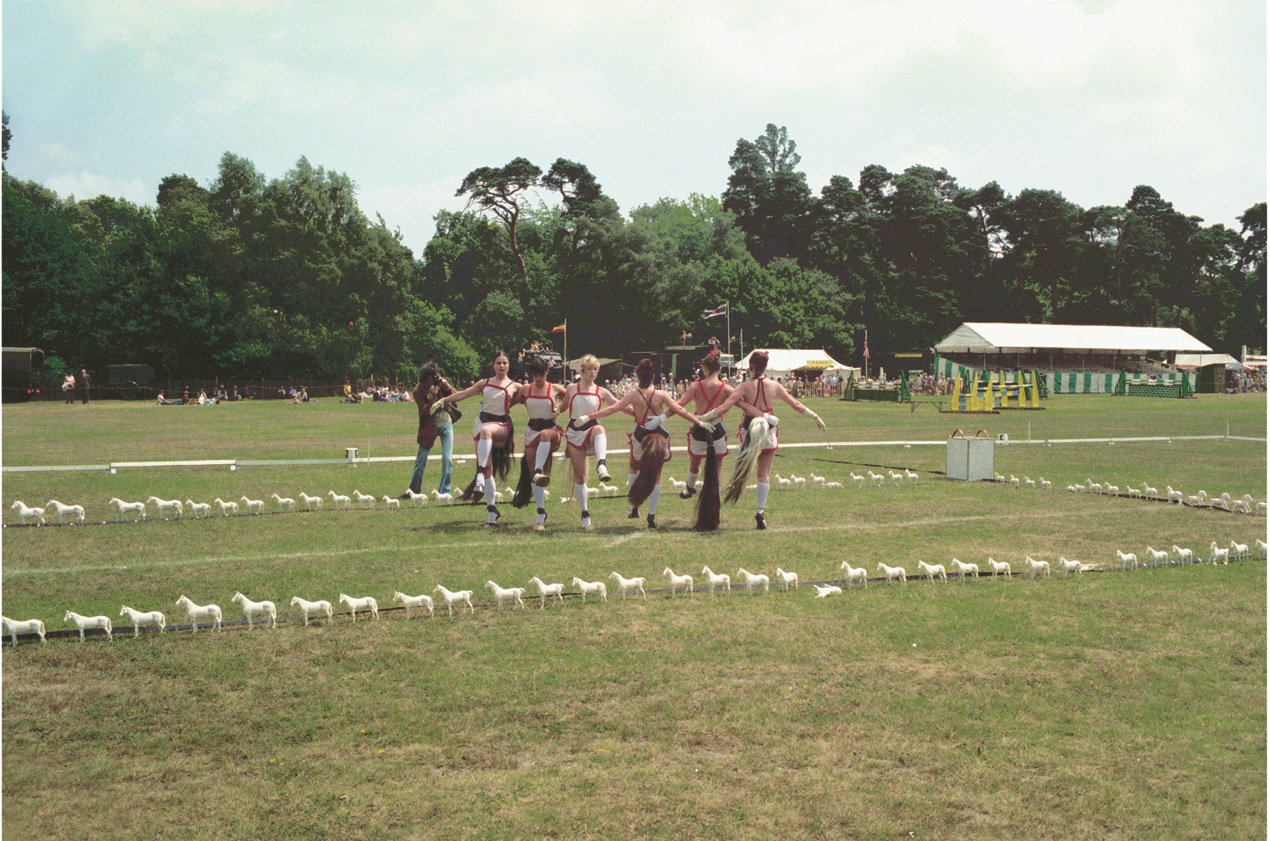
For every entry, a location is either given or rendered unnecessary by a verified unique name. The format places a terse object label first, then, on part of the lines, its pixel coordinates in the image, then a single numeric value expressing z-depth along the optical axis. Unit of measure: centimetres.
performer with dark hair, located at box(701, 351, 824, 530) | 1471
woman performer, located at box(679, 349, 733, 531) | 1447
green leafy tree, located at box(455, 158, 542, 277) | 10206
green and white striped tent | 8094
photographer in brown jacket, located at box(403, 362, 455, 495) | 1828
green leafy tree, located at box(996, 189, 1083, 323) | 10512
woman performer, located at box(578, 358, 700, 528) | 1468
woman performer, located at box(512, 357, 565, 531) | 1455
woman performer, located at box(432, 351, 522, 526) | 1509
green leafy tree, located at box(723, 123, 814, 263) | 11700
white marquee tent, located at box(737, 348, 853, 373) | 7975
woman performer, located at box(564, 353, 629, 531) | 1476
